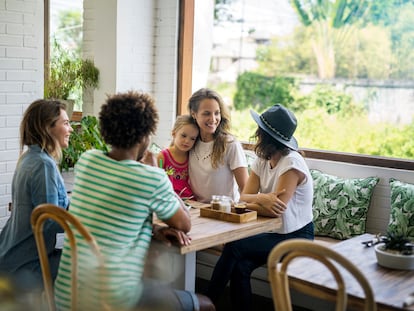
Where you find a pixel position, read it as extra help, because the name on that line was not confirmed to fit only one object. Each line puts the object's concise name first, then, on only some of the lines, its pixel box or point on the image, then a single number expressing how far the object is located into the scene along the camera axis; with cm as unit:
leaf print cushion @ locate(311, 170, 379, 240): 388
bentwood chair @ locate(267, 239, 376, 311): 186
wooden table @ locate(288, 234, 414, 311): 211
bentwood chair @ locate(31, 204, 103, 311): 213
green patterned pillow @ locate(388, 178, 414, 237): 361
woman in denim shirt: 271
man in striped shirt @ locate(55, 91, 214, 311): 225
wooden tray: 294
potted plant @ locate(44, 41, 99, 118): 466
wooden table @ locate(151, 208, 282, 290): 262
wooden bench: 389
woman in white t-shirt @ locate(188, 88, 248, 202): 366
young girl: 368
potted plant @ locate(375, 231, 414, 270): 242
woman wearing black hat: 318
